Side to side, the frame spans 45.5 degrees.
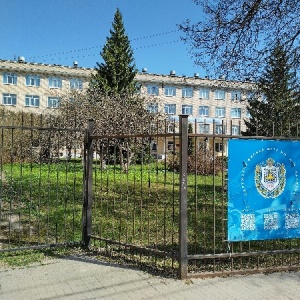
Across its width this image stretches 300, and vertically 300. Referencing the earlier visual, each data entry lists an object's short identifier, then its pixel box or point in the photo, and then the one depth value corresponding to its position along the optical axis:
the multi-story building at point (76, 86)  49.62
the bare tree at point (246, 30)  9.06
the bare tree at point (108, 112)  21.08
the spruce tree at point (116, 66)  34.84
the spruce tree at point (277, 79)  9.74
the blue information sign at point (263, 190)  4.91
